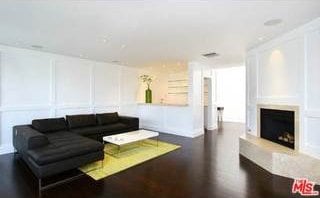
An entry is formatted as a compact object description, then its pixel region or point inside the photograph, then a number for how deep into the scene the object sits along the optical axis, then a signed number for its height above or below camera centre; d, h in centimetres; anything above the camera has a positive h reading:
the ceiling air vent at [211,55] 466 +116
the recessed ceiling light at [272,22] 268 +116
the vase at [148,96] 713 +9
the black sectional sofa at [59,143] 266 -80
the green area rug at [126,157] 312 -125
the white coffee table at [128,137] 387 -91
